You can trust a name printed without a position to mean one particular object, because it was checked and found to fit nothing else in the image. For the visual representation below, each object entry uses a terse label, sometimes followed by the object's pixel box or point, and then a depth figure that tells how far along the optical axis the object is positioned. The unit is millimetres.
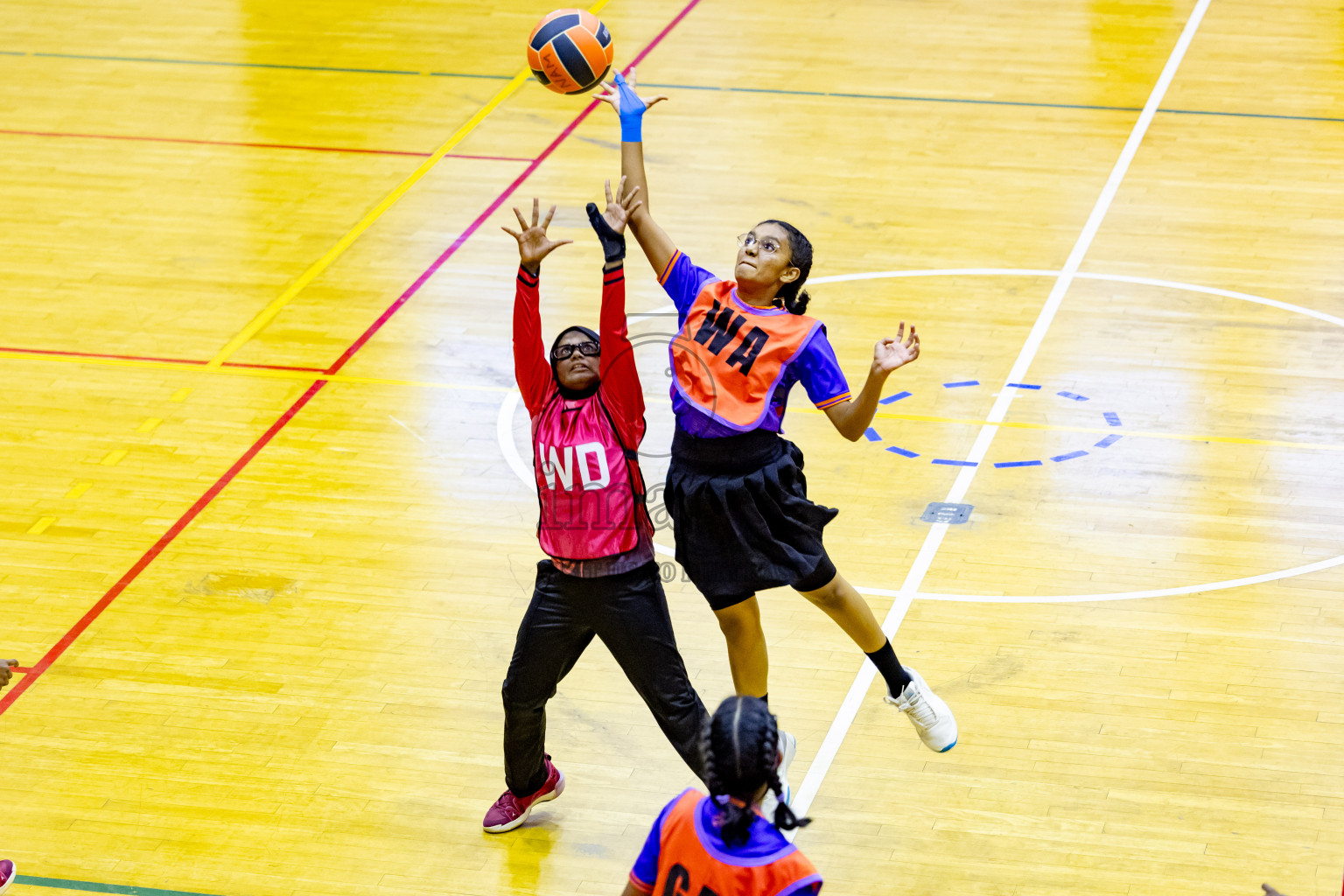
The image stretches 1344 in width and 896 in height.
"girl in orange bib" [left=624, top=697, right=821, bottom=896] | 6859
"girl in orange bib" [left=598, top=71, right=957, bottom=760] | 10133
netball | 13000
